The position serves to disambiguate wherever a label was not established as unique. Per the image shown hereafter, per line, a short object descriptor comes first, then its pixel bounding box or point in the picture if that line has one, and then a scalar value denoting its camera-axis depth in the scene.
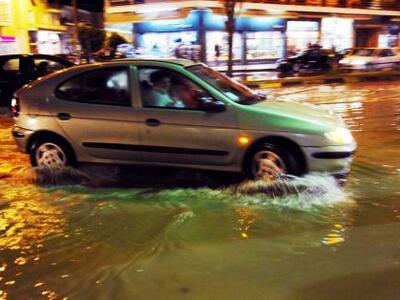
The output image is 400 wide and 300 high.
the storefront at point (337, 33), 33.94
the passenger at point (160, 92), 6.25
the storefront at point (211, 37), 29.17
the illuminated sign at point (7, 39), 26.11
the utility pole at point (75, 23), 20.80
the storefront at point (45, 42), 28.90
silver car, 5.89
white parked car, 25.56
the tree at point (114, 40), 30.50
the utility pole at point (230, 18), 19.40
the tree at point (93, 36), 27.59
